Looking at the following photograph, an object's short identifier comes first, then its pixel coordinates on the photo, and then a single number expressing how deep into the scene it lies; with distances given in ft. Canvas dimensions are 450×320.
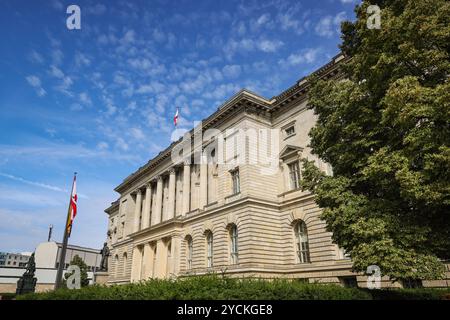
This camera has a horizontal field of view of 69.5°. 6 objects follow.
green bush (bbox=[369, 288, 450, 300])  42.69
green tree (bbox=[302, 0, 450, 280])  34.71
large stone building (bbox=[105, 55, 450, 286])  84.23
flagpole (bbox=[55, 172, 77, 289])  73.47
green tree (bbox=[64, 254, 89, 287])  201.46
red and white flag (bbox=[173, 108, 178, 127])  117.52
